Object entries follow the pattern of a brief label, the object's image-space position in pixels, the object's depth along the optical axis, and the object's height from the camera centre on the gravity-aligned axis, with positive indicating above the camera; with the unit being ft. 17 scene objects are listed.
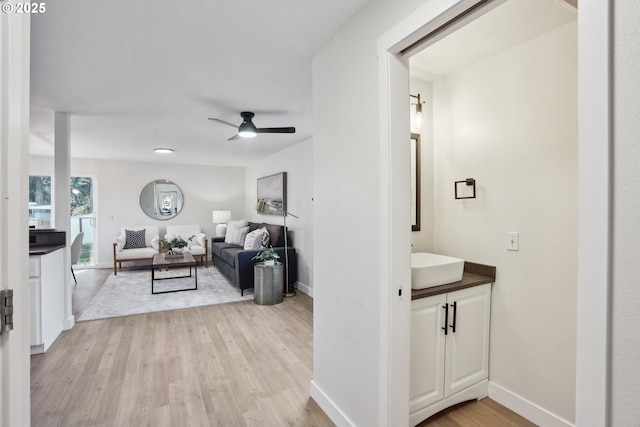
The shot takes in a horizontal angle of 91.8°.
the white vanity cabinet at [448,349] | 5.87 -2.79
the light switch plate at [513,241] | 6.51 -0.60
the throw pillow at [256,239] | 16.83 -1.53
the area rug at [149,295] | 13.10 -4.10
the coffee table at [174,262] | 15.40 -2.58
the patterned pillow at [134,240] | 20.87 -1.97
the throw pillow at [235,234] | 20.40 -1.56
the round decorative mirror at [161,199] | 22.81 +0.87
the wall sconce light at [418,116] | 7.44 +2.32
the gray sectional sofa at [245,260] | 15.14 -2.53
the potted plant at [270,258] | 14.16 -2.15
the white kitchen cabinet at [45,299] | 8.98 -2.73
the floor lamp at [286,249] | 15.56 -1.95
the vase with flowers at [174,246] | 16.58 -1.87
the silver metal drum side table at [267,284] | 13.85 -3.29
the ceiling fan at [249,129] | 10.84 +2.90
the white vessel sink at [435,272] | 5.90 -1.18
